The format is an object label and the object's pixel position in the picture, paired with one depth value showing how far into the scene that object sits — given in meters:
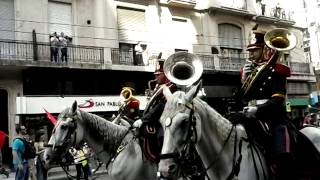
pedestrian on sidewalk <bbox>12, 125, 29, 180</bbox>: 13.34
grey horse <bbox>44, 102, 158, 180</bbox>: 7.45
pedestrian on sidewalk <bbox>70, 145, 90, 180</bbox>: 14.54
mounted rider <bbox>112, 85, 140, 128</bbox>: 9.37
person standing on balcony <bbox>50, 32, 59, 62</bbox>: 20.89
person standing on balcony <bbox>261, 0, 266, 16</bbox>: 32.75
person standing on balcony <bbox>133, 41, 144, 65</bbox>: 24.52
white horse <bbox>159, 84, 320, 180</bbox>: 4.51
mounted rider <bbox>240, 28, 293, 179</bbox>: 5.24
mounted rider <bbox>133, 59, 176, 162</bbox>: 7.26
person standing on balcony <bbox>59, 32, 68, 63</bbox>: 21.27
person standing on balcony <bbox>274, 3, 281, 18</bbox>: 33.47
